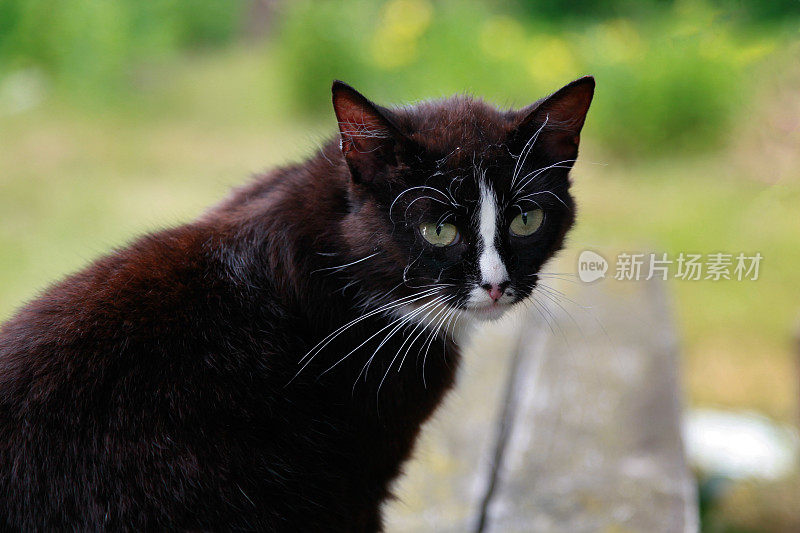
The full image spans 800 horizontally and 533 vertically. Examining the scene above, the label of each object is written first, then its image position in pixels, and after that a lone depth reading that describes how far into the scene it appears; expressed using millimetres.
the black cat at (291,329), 975
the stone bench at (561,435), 1095
